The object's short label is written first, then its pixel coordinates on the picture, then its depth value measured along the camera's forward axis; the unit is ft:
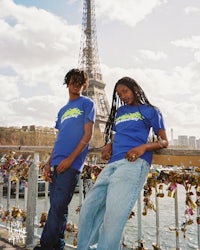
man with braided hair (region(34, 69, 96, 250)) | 7.93
